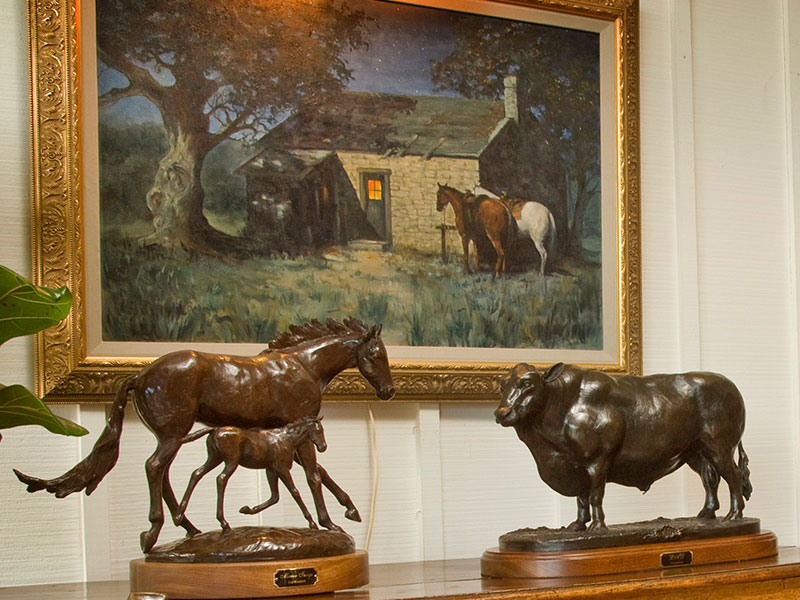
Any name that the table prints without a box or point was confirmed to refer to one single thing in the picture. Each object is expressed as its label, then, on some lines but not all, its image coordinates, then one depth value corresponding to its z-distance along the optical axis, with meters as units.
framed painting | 2.59
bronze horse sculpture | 2.09
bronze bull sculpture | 2.42
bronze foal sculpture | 2.10
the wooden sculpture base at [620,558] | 2.30
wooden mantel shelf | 2.10
